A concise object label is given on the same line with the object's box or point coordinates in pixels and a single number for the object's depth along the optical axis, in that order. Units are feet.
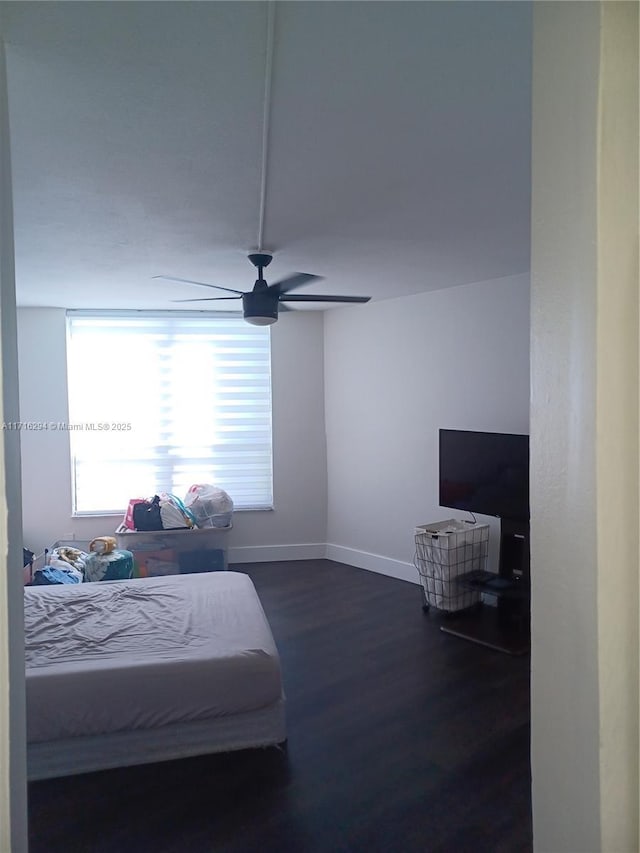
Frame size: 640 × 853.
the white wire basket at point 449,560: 14.03
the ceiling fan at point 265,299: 10.16
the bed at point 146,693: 8.30
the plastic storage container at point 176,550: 16.62
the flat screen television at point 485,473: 12.87
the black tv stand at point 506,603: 12.73
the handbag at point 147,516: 16.71
